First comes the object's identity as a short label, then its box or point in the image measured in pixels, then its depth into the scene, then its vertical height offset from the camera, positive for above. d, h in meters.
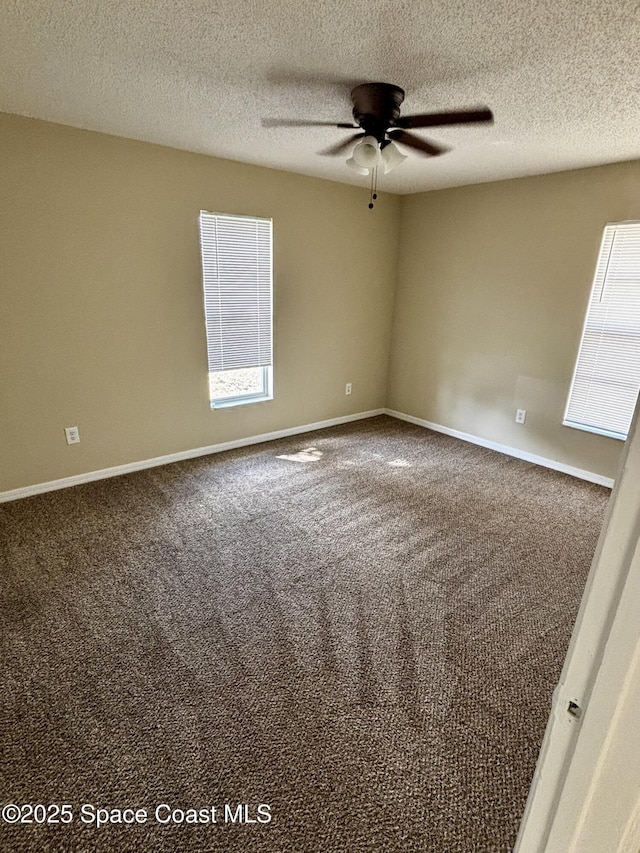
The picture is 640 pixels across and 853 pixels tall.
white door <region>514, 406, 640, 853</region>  0.47 -0.50
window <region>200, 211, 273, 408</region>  3.29 -0.06
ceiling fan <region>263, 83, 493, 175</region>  1.91 +0.82
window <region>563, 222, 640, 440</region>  2.98 -0.26
